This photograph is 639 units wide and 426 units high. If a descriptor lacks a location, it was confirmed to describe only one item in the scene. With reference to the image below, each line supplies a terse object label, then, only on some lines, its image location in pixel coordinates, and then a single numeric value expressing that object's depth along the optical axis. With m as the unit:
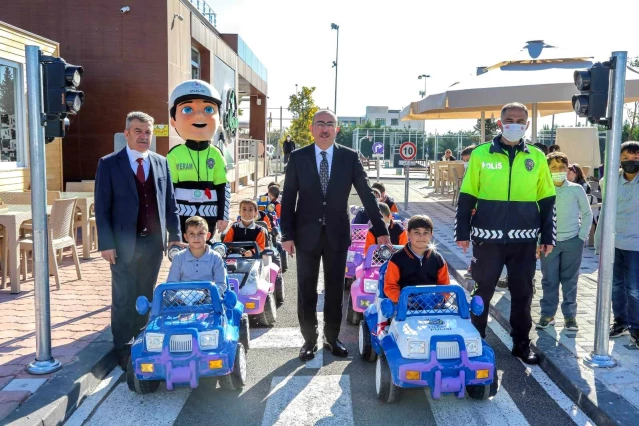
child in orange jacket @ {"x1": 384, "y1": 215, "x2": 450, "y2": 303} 4.84
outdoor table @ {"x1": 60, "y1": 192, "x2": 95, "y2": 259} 9.33
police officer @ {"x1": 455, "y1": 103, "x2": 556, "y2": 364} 4.99
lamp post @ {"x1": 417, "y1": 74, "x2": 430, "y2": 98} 64.11
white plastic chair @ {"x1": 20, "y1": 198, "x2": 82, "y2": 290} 7.41
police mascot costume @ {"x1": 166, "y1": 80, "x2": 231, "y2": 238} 6.43
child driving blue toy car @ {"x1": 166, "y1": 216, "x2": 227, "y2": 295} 5.08
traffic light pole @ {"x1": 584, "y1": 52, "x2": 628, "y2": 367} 4.86
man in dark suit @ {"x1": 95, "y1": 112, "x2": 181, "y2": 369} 5.10
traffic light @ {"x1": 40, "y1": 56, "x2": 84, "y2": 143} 4.63
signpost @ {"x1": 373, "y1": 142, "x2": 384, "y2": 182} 22.65
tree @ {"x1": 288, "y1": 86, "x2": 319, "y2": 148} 41.09
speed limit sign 16.84
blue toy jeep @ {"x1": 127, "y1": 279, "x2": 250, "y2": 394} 4.23
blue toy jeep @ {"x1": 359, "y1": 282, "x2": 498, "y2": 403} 4.06
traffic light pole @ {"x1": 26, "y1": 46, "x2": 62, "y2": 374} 4.64
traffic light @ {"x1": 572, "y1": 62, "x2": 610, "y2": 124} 4.87
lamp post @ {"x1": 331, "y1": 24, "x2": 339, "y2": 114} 47.97
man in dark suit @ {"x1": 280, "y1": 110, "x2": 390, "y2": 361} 5.27
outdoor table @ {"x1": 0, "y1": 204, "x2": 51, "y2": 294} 7.07
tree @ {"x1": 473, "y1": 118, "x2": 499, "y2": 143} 33.84
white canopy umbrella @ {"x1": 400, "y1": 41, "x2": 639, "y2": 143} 10.78
